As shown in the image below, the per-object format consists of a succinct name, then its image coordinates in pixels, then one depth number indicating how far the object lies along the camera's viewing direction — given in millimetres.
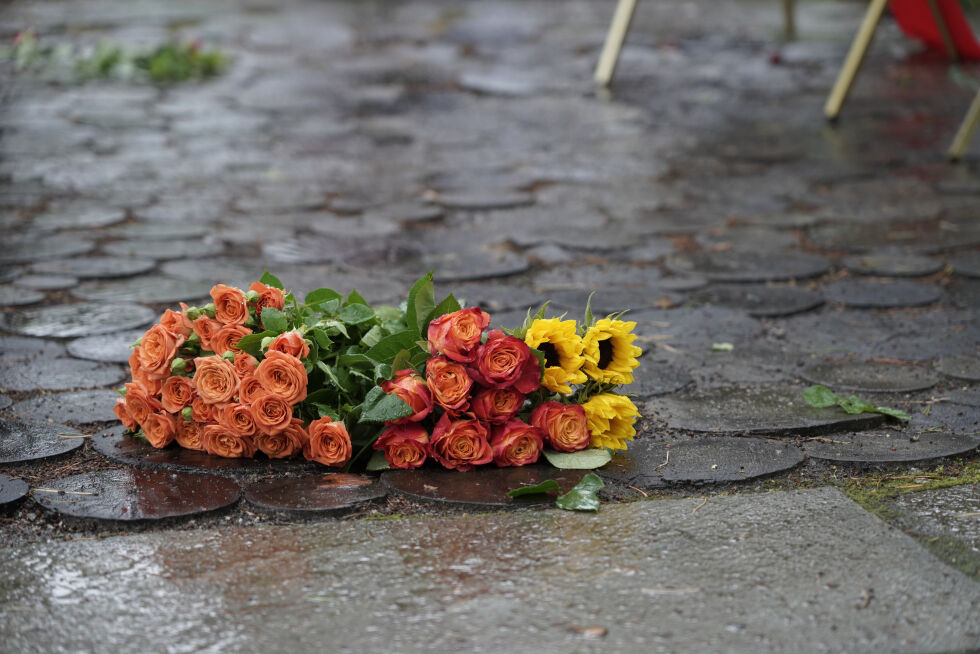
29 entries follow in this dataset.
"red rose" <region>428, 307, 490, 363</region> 2987
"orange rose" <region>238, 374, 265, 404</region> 3007
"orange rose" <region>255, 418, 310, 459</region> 3037
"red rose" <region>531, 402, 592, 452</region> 3018
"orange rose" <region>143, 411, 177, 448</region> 3060
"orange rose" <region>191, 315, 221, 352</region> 3064
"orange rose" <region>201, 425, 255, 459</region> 3038
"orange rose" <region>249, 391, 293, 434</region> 2996
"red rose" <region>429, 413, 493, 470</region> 2998
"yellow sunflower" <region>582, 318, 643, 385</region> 3022
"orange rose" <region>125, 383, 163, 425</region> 3058
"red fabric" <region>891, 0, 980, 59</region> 6514
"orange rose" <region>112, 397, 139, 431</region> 3094
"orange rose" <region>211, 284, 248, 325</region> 3055
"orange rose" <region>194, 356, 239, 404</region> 3012
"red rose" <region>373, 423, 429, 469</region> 3004
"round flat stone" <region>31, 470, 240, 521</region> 2921
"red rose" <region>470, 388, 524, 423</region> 3003
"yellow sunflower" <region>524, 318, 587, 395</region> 3014
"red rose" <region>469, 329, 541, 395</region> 2977
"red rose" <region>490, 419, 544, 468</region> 3007
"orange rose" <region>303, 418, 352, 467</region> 2997
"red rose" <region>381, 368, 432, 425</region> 2994
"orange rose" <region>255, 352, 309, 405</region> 2988
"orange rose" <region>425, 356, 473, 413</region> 2988
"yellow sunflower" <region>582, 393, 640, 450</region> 3025
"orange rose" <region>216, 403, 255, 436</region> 3016
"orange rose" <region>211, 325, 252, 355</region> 3048
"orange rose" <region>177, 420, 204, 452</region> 3068
